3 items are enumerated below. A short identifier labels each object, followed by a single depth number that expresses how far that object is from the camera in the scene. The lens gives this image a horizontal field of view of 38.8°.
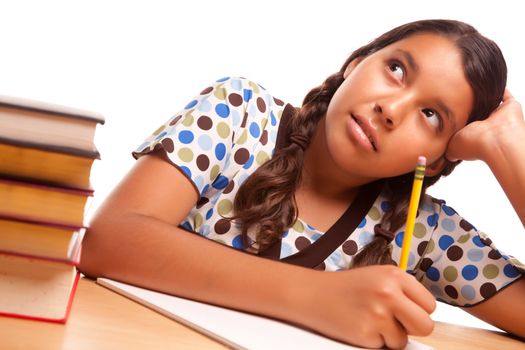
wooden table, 0.57
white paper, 0.70
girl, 0.92
